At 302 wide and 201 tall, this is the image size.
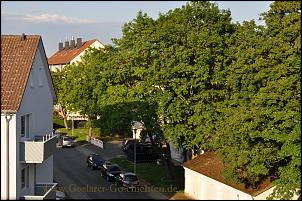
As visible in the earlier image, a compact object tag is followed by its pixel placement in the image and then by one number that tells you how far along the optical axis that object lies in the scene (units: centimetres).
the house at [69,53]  8497
